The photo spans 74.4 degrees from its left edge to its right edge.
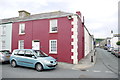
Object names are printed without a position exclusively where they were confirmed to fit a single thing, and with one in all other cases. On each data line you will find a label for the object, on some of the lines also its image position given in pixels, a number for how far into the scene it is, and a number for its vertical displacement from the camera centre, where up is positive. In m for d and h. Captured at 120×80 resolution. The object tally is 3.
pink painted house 8.90 +0.77
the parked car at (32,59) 6.23 -1.52
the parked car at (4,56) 8.21 -1.57
